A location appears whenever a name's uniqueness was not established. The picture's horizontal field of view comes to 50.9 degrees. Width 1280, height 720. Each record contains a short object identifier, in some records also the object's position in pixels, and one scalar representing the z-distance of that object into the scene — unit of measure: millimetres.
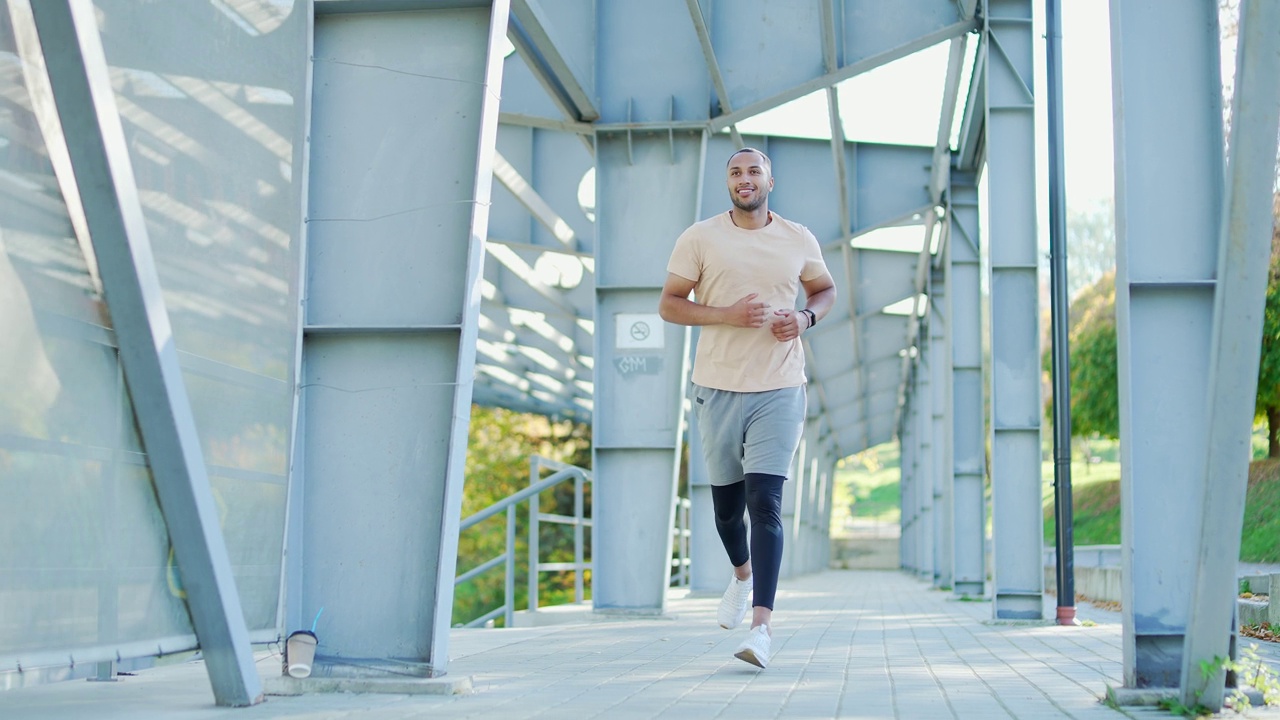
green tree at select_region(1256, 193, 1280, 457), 22884
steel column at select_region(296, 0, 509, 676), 4938
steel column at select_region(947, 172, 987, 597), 17203
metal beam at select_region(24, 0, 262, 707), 3816
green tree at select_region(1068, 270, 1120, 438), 36500
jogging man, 5367
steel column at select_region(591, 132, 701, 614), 11148
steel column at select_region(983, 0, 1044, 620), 10945
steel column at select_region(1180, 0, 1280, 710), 3596
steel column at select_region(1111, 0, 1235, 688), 4492
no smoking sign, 11367
